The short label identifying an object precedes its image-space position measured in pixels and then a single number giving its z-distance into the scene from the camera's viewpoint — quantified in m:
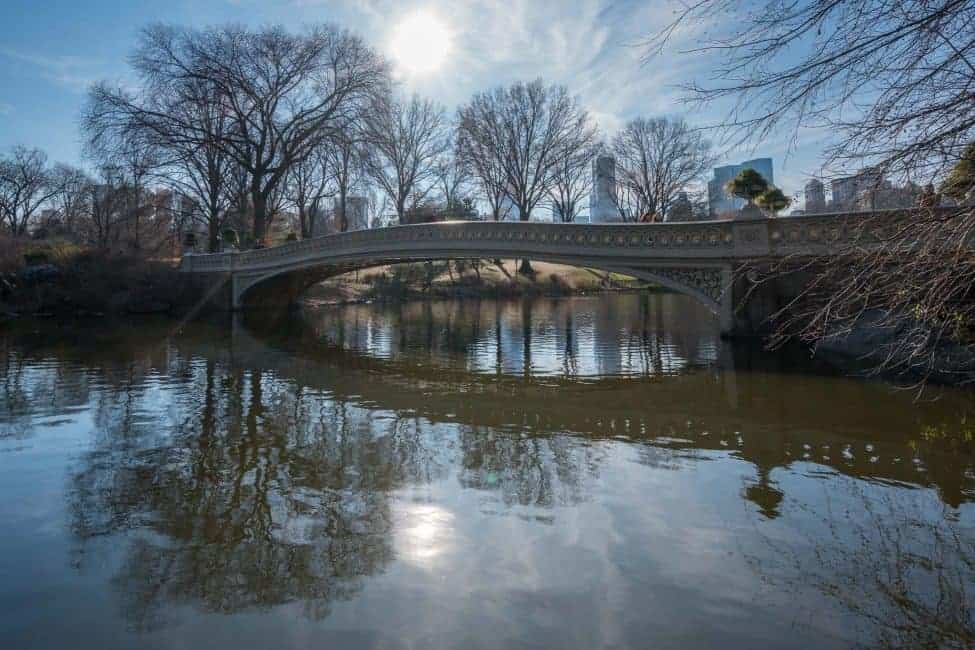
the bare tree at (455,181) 42.47
